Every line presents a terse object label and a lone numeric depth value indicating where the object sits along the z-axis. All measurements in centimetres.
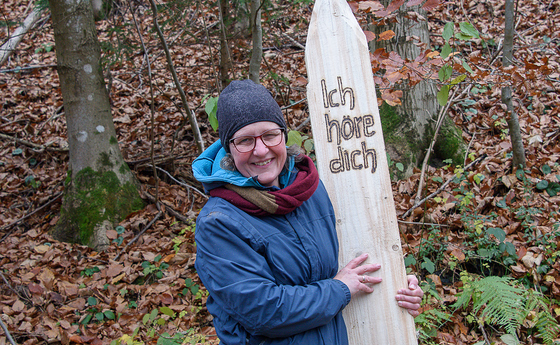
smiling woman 149
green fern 280
